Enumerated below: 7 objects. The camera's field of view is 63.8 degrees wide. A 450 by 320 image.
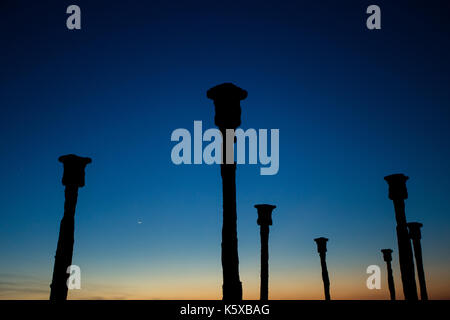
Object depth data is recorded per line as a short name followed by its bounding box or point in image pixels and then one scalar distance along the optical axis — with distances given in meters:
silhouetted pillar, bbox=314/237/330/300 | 19.72
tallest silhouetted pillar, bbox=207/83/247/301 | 6.56
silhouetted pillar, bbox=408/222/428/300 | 18.08
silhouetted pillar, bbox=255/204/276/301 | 13.80
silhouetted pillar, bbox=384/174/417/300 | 11.90
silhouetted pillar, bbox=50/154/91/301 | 9.34
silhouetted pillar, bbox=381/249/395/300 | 22.69
